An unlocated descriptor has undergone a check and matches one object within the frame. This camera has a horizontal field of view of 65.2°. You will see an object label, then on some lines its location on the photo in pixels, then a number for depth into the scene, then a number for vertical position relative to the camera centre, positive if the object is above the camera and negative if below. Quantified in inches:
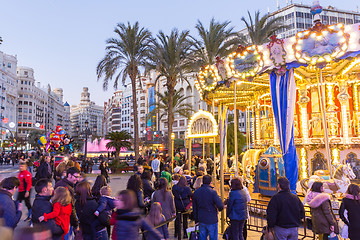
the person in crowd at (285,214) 176.1 -45.3
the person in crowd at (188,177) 363.8 -43.8
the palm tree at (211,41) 860.6 +314.5
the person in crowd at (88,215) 183.6 -45.7
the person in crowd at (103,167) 605.3 -48.6
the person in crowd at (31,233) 90.0 -28.2
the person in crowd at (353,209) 180.4 -44.7
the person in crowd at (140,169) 352.2 -31.3
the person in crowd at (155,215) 192.4 -48.7
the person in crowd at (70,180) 218.0 -28.9
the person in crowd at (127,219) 138.9 -37.0
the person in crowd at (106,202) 188.7 -38.7
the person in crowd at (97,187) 220.8 -32.9
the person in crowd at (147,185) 291.3 -42.2
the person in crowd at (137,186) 240.1 -36.2
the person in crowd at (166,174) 345.5 -38.5
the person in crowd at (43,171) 393.4 -34.8
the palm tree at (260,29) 913.5 +368.5
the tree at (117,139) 1077.1 +21.5
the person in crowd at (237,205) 210.5 -46.9
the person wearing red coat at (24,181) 310.3 -38.9
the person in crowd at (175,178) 302.4 -37.0
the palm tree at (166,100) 1253.0 +218.0
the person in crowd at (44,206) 163.5 -35.3
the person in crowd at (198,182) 281.0 -38.7
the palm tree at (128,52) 858.1 +283.5
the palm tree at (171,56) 811.4 +255.5
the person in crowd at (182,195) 260.5 -47.8
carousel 348.5 +77.0
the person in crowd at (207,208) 205.2 -48.0
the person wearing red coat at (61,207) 165.6 -36.5
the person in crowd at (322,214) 193.8 -51.3
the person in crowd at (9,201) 170.1 -33.0
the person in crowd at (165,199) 226.7 -44.5
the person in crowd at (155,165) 570.6 -42.9
